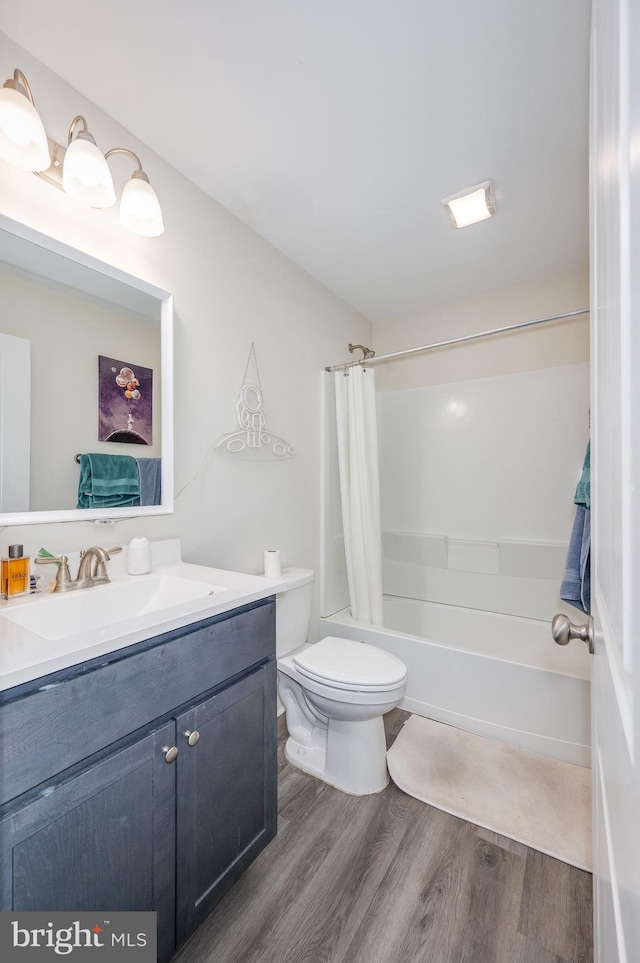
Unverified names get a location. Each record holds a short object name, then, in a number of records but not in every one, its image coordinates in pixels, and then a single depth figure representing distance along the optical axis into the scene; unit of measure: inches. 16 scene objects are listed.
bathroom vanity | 28.5
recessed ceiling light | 68.8
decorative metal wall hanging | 73.4
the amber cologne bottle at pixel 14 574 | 42.4
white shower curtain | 95.8
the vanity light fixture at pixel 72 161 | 40.8
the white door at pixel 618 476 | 13.1
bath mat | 56.5
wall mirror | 46.0
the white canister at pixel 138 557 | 53.9
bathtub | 70.8
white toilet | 60.9
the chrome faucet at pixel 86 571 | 46.3
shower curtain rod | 78.0
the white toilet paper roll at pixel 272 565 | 74.1
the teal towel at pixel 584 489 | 51.2
